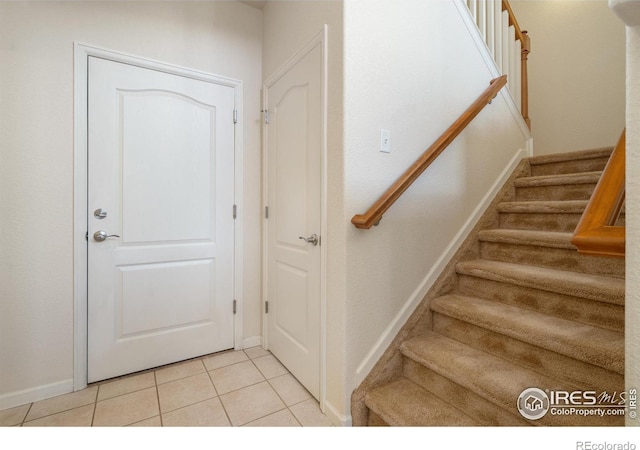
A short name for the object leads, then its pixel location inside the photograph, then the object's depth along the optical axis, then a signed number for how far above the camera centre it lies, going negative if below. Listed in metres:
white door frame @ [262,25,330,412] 1.60 +0.01
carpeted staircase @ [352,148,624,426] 1.18 -0.49
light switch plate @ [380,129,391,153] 1.60 +0.43
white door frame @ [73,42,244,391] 1.80 +0.06
